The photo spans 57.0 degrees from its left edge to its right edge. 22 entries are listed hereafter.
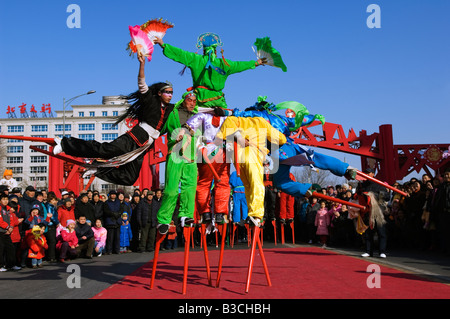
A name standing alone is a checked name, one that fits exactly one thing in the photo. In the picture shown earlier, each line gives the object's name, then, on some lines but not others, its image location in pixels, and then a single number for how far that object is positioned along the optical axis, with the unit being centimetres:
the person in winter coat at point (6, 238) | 705
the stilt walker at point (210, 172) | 477
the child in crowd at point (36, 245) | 752
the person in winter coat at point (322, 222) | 1023
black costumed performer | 441
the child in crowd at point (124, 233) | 1063
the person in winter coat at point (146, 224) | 1059
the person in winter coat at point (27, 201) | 831
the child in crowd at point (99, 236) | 967
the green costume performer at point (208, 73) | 507
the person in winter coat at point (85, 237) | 907
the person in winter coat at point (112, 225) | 1025
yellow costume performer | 446
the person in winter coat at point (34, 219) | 778
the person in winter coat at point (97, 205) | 1016
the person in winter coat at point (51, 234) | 834
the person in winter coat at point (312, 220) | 1124
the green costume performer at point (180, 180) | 460
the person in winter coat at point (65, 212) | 908
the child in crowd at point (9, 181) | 975
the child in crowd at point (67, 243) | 845
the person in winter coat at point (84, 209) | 962
